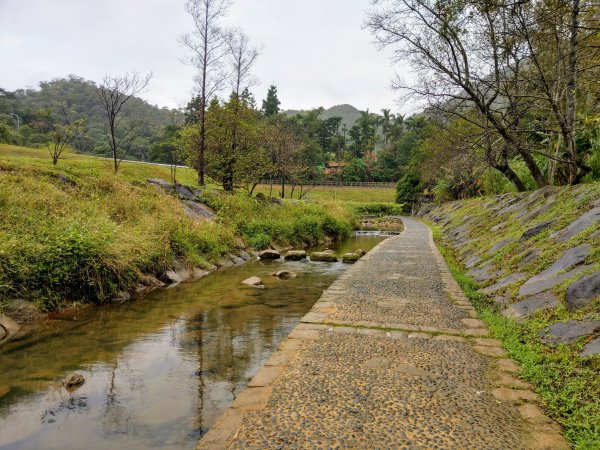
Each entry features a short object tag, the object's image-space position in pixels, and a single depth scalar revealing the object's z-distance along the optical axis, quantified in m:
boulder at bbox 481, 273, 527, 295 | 5.92
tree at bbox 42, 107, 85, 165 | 22.22
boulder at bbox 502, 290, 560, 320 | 4.53
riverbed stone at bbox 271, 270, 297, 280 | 9.75
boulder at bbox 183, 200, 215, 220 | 13.73
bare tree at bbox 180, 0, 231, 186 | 19.32
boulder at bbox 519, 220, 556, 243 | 7.19
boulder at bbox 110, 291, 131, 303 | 7.16
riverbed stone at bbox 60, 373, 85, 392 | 3.90
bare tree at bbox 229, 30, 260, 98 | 21.80
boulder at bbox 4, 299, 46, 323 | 5.64
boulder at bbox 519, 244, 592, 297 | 4.90
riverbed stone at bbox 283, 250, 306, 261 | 12.81
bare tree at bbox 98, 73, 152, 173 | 19.96
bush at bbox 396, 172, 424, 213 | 42.88
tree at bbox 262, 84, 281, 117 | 60.59
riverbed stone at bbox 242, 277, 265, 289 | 8.68
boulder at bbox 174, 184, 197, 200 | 15.78
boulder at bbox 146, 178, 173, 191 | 15.34
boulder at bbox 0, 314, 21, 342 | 5.21
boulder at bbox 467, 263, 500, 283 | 7.08
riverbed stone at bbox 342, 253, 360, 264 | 12.58
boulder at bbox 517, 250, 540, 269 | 6.15
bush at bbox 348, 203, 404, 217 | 43.94
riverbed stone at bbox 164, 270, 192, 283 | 8.84
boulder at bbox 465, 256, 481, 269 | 8.78
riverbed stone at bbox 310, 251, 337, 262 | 12.73
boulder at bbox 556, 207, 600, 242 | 5.80
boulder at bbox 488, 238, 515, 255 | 8.08
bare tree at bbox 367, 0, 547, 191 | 9.87
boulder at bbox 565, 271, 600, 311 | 3.99
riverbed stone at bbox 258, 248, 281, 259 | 12.98
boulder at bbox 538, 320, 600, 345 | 3.61
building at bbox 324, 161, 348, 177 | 60.92
